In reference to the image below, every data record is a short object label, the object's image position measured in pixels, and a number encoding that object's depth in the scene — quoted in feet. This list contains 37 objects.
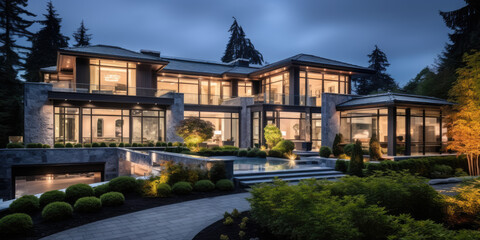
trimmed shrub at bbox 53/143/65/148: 61.98
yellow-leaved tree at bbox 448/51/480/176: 50.06
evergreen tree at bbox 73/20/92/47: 163.19
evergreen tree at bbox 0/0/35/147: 89.92
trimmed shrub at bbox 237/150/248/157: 67.26
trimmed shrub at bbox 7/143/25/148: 56.80
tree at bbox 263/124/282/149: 69.21
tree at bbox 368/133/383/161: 52.95
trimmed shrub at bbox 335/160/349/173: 47.37
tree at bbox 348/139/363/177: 44.60
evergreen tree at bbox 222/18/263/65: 178.19
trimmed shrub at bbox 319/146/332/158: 56.75
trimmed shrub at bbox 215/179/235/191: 34.25
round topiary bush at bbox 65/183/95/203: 27.53
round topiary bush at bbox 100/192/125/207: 26.40
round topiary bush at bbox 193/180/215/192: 33.35
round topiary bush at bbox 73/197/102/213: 24.38
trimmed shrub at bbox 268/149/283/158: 63.36
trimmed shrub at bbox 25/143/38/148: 58.47
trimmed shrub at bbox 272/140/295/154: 63.21
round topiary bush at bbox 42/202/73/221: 22.24
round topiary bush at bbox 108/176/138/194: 31.19
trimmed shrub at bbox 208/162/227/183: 36.24
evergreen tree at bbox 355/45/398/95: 163.43
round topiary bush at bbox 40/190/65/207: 25.99
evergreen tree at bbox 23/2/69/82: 129.94
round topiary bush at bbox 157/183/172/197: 30.55
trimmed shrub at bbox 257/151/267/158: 64.77
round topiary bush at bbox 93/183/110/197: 29.60
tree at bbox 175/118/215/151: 62.18
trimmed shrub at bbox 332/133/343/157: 59.06
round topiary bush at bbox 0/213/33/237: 19.11
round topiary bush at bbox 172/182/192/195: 31.58
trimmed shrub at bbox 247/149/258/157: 65.71
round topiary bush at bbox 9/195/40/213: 24.14
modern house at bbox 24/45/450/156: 64.85
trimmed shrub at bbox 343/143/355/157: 55.98
